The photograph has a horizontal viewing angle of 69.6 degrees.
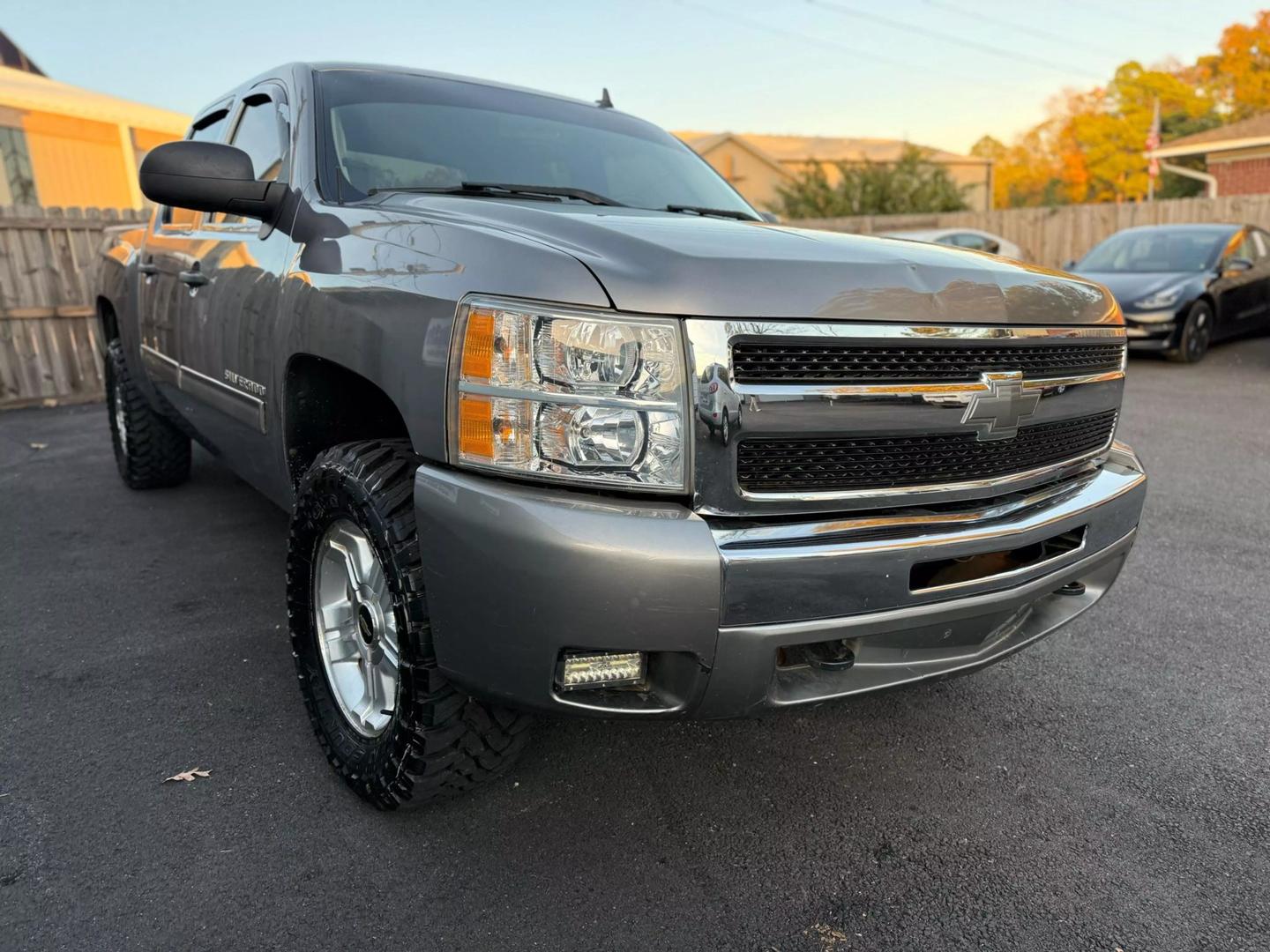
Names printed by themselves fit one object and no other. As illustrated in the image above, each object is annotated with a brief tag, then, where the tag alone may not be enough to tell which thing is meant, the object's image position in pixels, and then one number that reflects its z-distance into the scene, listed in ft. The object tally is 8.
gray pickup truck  5.60
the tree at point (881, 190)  78.38
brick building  83.82
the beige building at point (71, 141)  48.08
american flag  107.14
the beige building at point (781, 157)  134.31
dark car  31.14
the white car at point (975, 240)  43.19
